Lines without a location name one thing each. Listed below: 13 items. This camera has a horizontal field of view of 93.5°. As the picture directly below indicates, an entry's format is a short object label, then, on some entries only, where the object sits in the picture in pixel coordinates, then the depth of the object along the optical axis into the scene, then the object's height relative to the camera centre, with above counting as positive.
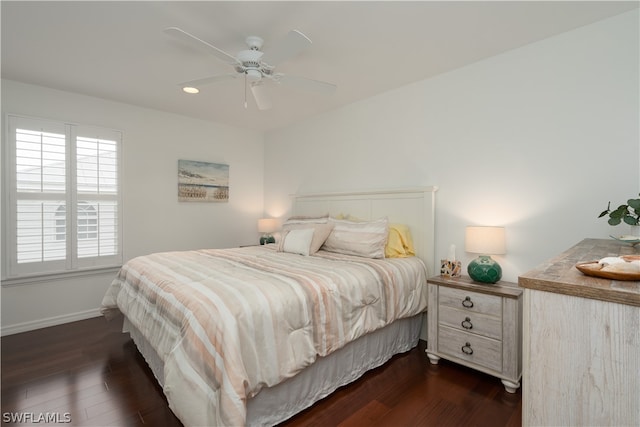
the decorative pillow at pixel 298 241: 2.98 -0.33
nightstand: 2.03 -0.84
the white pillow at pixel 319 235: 3.01 -0.26
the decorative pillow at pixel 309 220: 3.41 -0.12
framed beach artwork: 4.09 +0.38
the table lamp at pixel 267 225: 4.52 -0.24
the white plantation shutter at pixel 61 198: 3.00 +0.10
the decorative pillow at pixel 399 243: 2.82 -0.32
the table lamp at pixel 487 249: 2.24 -0.29
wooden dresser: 0.78 -0.39
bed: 1.39 -0.64
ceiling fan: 1.75 +0.98
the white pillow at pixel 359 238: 2.74 -0.27
